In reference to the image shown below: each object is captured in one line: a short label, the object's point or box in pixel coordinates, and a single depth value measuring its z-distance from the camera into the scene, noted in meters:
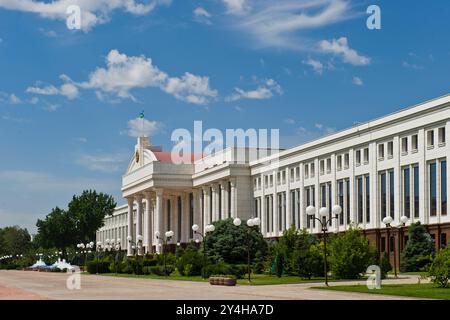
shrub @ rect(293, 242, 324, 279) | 50.03
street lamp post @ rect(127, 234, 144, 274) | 123.24
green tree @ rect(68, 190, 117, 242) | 152.12
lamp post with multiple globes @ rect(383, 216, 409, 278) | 49.67
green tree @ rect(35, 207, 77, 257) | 153.75
